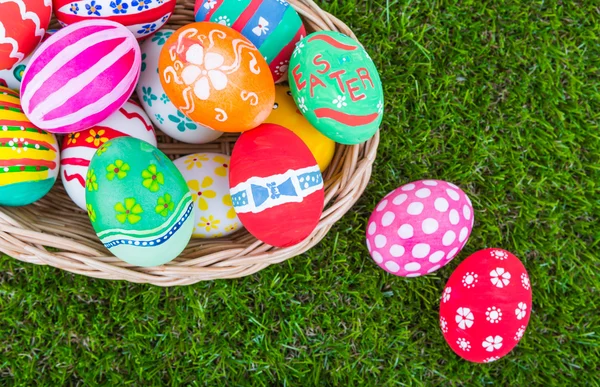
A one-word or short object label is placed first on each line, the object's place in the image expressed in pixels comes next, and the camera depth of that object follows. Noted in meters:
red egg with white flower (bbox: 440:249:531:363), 0.56
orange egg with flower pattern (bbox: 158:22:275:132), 0.51
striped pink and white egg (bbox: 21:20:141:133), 0.51
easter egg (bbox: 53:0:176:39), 0.52
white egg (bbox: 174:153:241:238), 0.54
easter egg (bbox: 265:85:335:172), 0.55
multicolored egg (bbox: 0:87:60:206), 0.52
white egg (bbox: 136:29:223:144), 0.54
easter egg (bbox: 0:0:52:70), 0.51
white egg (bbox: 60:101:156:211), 0.53
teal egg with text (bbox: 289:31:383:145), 0.52
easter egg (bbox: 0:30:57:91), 0.54
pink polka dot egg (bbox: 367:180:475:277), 0.56
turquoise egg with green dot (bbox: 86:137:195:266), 0.51
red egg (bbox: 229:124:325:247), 0.51
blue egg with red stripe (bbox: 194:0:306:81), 0.53
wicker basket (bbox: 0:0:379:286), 0.53
